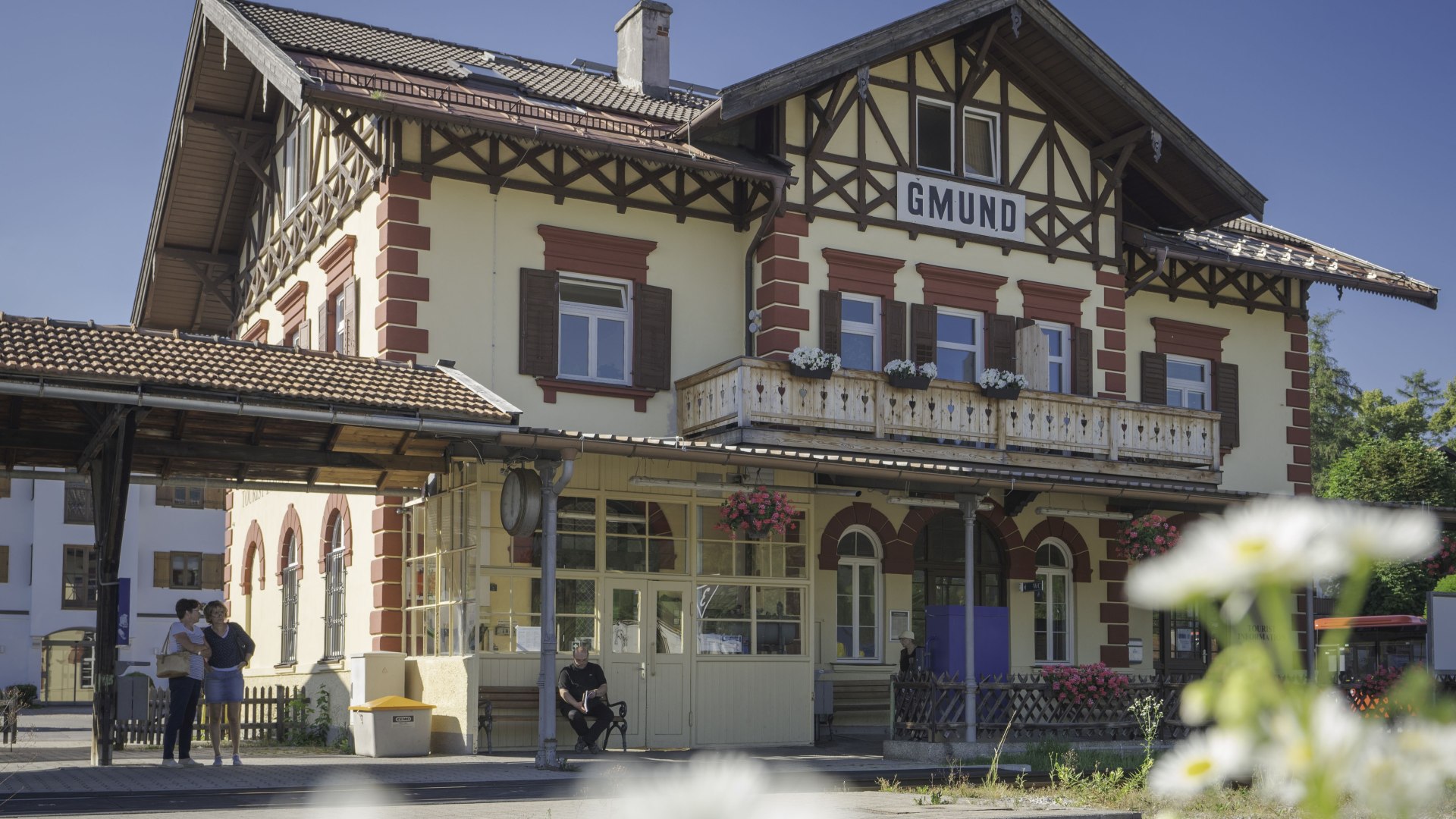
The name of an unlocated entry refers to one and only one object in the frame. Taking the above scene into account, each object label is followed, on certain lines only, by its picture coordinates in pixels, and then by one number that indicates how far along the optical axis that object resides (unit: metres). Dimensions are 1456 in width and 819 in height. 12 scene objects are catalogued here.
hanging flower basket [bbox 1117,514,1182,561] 21.81
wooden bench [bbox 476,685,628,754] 17.67
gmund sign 22.33
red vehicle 24.30
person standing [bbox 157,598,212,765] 15.59
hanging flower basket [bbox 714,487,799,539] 18.80
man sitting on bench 17.50
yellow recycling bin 17.25
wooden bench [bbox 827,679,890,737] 21.22
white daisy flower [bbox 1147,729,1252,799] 1.07
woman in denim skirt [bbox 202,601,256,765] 15.80
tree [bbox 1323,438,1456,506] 30.31
